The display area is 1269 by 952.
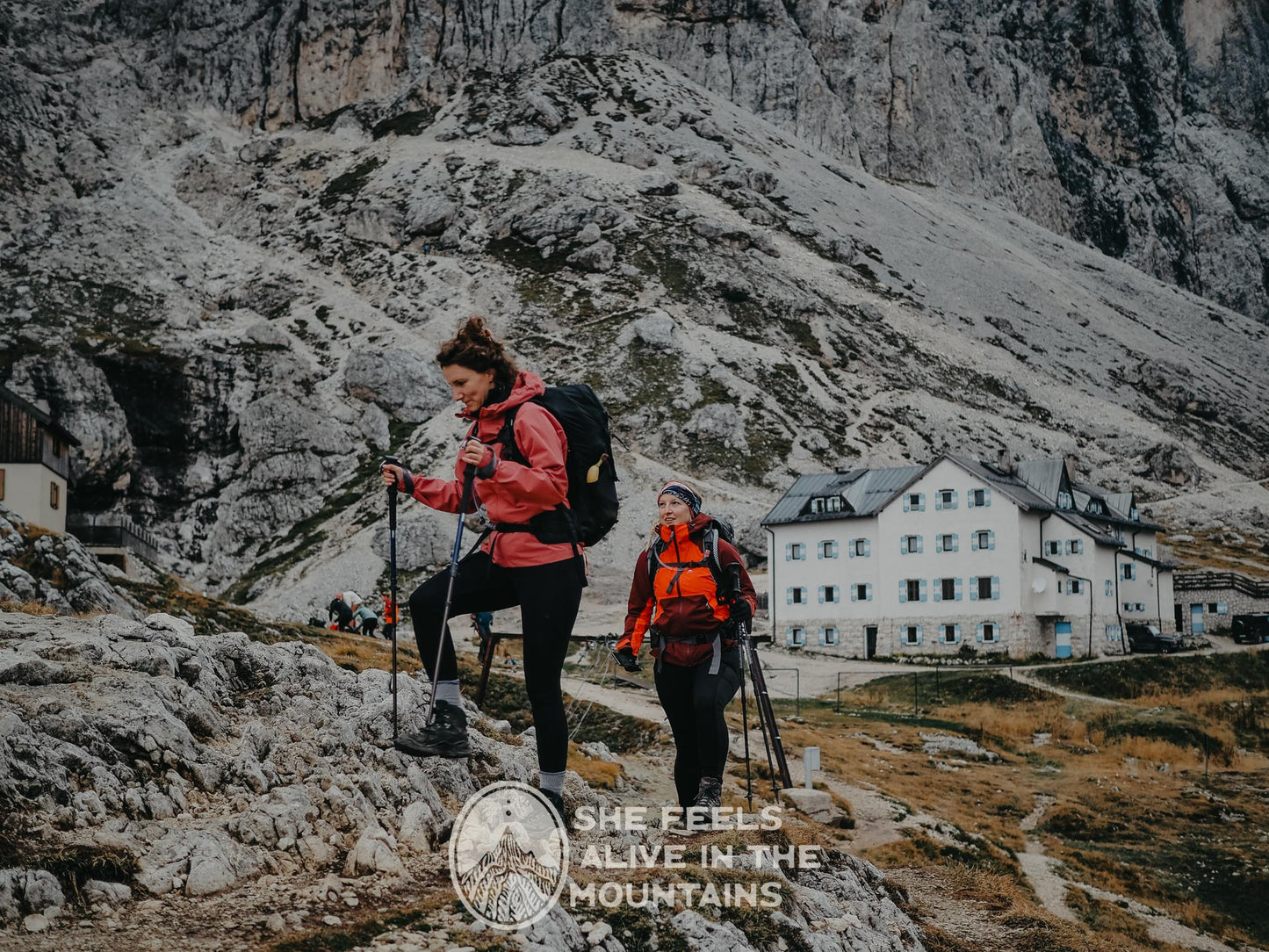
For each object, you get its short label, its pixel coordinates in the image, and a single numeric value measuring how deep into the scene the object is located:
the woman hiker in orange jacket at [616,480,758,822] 10.19
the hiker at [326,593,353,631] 41.56
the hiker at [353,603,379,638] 39.78
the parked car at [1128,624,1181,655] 62.81
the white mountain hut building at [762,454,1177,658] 59.62
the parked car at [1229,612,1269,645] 65.69
